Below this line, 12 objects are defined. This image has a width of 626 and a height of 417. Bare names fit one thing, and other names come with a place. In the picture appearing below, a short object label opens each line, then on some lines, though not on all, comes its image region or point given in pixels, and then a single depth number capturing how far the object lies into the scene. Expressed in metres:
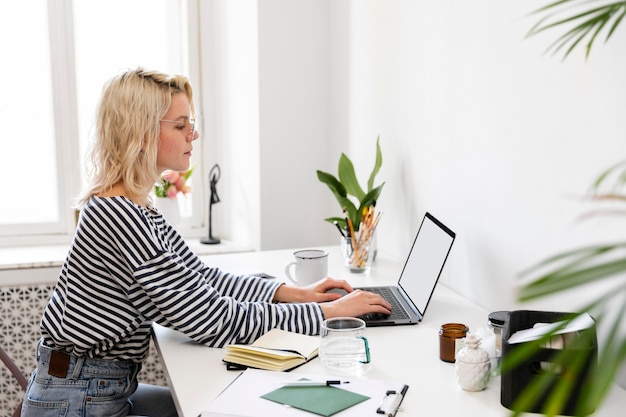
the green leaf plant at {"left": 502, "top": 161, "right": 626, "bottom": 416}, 0.47
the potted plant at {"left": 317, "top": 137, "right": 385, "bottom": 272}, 2.09
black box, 1.10
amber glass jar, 1.37
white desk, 1.19
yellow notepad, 1.37
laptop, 1.62
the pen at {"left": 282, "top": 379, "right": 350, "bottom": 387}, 1.26
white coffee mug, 1.91
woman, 1.47
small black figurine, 2.94
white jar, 1.23
